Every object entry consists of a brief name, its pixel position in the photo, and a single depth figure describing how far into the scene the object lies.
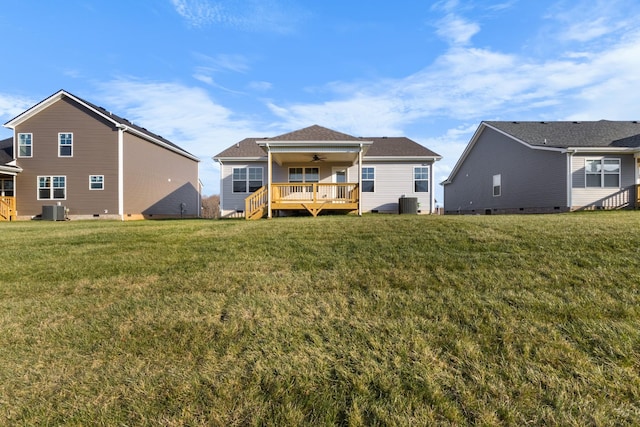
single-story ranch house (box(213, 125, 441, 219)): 16.91
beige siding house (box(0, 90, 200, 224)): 17.86
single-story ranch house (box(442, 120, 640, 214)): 15.30
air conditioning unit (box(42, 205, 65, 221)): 17.03
